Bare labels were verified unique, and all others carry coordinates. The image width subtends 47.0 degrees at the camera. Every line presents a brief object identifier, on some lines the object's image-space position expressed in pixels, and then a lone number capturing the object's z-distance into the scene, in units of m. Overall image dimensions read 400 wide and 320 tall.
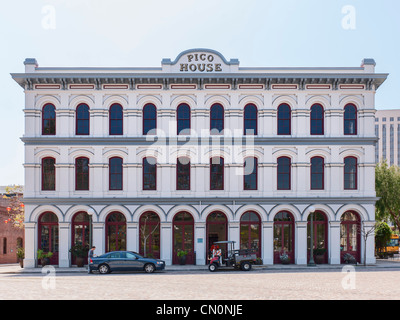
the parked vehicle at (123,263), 24.62
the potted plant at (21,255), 29.33
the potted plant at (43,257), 28.44
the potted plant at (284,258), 28.58
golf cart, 25.64
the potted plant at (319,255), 28.72
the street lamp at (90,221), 27.14
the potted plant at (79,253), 27.94
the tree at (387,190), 37.47
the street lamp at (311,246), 27.36
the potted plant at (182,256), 28.30
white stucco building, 28.88
